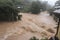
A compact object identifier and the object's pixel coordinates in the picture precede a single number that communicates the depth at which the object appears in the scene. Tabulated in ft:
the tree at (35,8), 81.61
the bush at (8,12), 48.77
